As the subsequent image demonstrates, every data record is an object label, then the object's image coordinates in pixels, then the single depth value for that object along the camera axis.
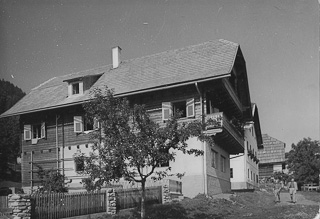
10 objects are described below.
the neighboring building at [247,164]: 38.94
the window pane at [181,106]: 24.92
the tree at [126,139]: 14.41
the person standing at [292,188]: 24.11
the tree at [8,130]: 39.03
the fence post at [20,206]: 14.36
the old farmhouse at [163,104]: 23.58
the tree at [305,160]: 39.78
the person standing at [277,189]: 25.94
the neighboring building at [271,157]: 55.66
